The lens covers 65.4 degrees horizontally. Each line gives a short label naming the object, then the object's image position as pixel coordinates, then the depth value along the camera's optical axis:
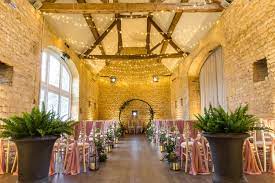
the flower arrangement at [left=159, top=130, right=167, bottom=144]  5.61
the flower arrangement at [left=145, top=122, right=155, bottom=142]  8.33
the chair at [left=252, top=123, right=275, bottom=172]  3.52
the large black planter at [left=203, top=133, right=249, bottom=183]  2.00
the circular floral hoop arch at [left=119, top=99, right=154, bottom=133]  13.00
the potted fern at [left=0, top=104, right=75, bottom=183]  1.97
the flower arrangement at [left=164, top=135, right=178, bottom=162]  3.90
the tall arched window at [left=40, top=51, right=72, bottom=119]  6.57
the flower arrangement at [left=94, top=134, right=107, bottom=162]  4.54
